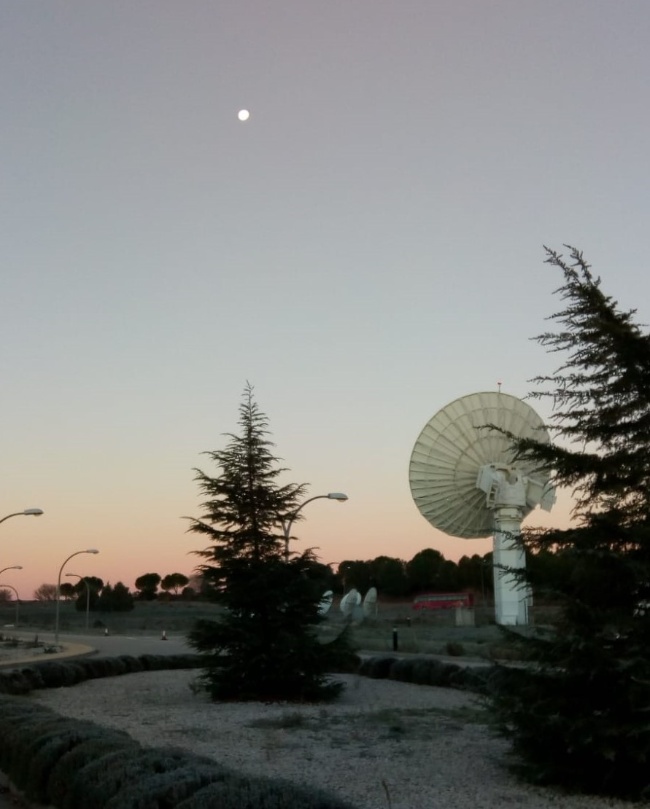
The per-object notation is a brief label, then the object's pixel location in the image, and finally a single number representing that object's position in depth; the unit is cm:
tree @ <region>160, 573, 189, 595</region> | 19900
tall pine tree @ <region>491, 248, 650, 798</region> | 995
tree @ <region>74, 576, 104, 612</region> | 15012
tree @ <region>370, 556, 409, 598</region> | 13912
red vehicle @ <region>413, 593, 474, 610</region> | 9606
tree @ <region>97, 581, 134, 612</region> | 14092
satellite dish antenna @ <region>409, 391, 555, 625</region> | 4344
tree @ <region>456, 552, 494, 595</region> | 12594
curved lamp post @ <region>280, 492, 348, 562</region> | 2167
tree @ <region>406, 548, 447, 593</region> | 13850
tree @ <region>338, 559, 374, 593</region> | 14462
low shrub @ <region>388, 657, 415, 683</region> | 2491
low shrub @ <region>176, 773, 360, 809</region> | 741
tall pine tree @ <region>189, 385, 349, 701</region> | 2091
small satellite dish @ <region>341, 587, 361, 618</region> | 6556
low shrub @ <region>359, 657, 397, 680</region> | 2611
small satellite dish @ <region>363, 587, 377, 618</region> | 7188
